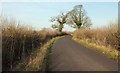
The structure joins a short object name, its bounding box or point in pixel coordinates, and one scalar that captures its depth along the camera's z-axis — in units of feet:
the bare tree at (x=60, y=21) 110.73
